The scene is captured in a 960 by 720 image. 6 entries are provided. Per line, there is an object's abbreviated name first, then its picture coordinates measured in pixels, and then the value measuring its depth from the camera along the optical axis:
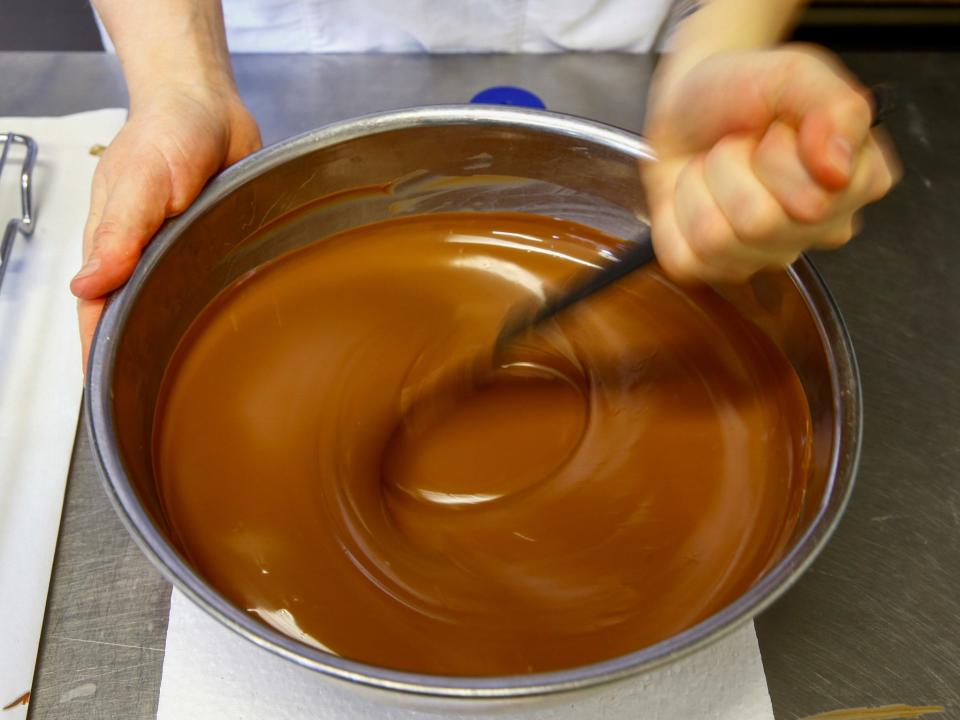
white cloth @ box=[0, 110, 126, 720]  0.74
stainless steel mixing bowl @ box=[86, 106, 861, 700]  0.51
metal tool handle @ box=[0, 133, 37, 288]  0.93
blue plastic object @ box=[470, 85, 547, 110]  1.05
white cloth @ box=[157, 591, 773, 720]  0.68
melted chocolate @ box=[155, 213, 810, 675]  0.67
